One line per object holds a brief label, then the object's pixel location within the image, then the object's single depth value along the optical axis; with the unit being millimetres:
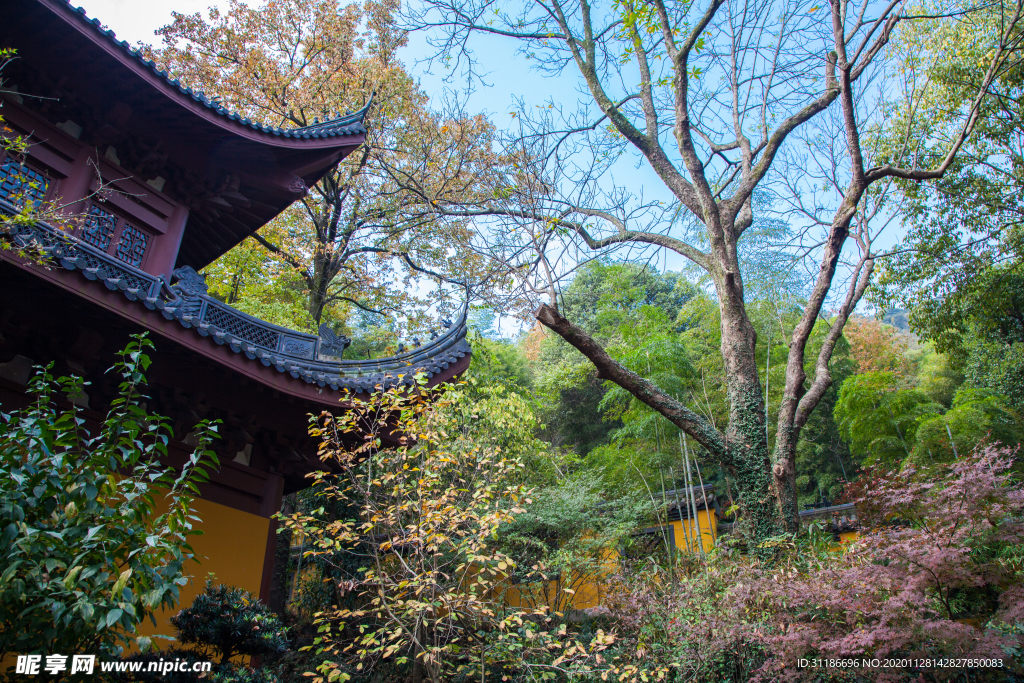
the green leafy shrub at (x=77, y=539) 2301
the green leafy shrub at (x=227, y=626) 3707
